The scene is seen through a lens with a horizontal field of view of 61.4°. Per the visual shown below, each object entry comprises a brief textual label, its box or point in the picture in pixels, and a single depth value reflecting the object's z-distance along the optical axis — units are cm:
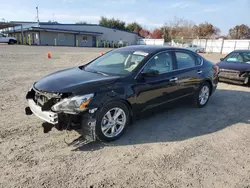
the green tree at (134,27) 6832
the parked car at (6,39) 3531
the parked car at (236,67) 797
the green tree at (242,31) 5956
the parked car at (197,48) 3558
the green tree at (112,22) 5956
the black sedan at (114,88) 322
